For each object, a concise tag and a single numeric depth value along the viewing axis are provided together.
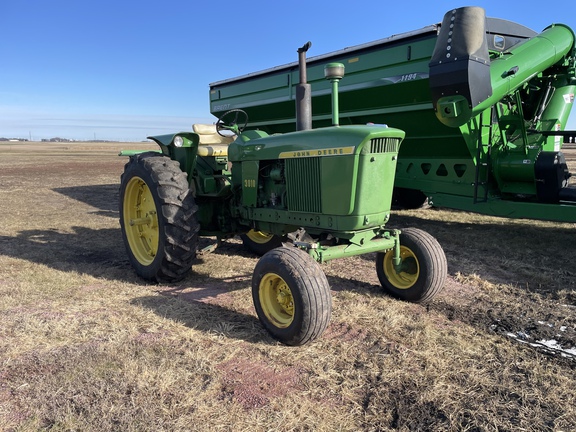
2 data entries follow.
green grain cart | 4.67
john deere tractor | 3.26
